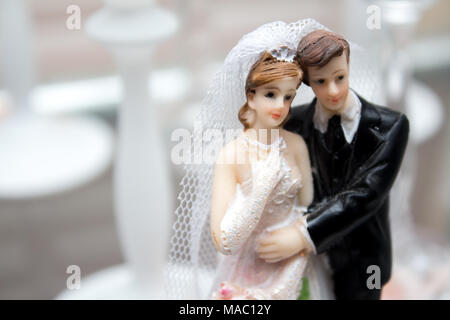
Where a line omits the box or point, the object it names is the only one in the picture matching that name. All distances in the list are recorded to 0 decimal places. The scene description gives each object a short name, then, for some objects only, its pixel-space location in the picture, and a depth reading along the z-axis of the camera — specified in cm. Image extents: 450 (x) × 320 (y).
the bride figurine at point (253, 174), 25
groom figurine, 25
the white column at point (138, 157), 34
